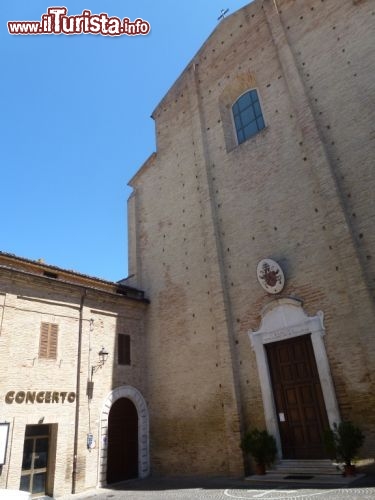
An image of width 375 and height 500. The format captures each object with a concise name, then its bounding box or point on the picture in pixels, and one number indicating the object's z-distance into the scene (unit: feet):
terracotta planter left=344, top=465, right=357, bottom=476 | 27.89
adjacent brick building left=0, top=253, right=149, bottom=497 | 34.73
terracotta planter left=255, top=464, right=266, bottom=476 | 33.04
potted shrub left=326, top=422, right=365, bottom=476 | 27.94
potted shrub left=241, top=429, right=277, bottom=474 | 32.99
